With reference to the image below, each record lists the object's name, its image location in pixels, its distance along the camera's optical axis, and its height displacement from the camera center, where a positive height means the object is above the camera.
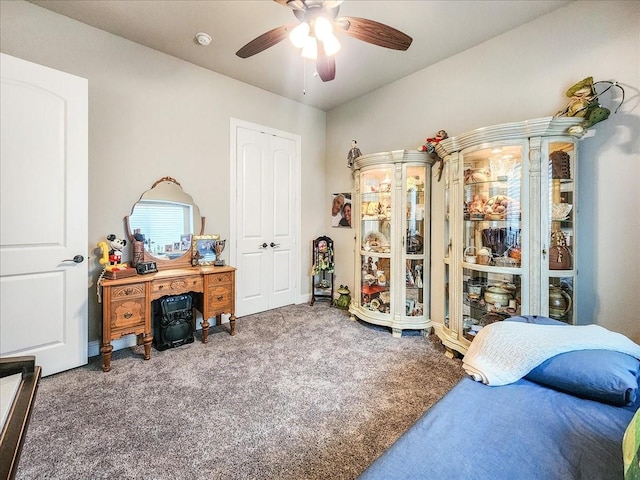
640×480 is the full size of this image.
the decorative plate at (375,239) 3.34 -0.01
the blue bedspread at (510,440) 0.79 -0.63
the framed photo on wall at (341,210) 4.18 +0.42
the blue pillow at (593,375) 1.08 -0.54
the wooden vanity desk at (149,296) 2.35 -0.53
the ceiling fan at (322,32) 1.64 +1.28
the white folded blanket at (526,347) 1.24 -0.49
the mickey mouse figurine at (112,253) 2.52 -0.13
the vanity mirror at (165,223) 2.88 +0.16
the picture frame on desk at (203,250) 3.19 -0.13
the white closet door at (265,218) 3.64 +0.28
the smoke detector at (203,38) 2.65 +1.87
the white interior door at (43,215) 2.08 +0.18
